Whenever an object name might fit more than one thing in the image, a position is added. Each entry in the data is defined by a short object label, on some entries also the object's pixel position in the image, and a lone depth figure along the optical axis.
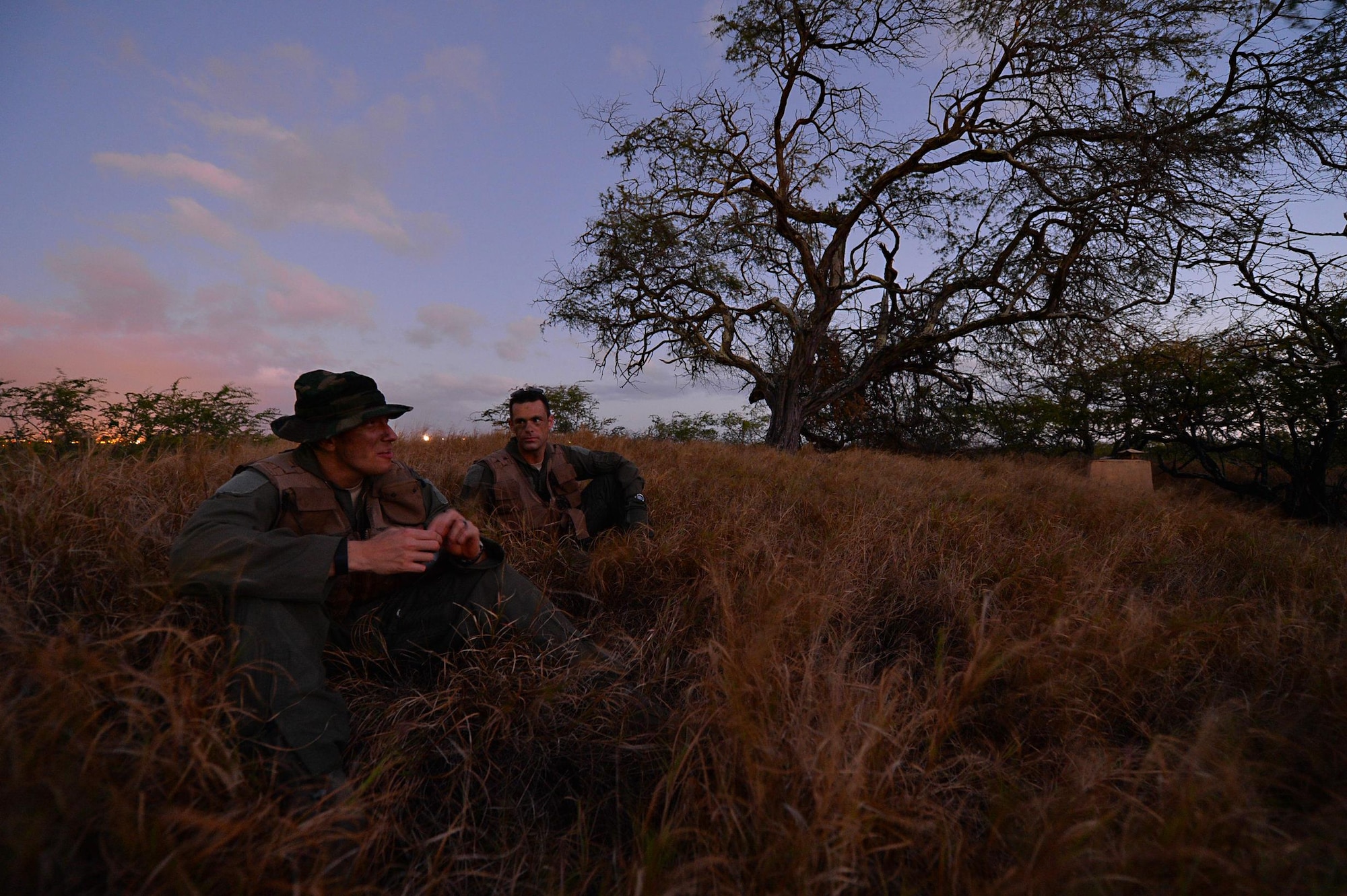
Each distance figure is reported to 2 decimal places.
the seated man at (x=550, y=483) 3.55
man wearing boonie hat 1.66
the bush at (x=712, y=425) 15.62
